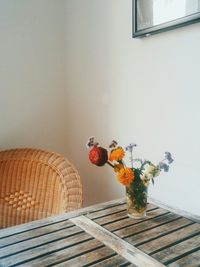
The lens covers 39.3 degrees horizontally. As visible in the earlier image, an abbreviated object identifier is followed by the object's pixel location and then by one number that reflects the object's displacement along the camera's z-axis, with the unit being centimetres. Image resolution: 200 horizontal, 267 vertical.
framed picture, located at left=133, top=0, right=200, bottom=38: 106
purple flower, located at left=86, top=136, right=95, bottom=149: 105
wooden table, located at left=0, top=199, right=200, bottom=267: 77
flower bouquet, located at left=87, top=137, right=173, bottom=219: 101
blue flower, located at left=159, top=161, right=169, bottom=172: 98
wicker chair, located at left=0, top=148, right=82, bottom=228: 146
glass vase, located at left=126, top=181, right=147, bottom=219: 103
